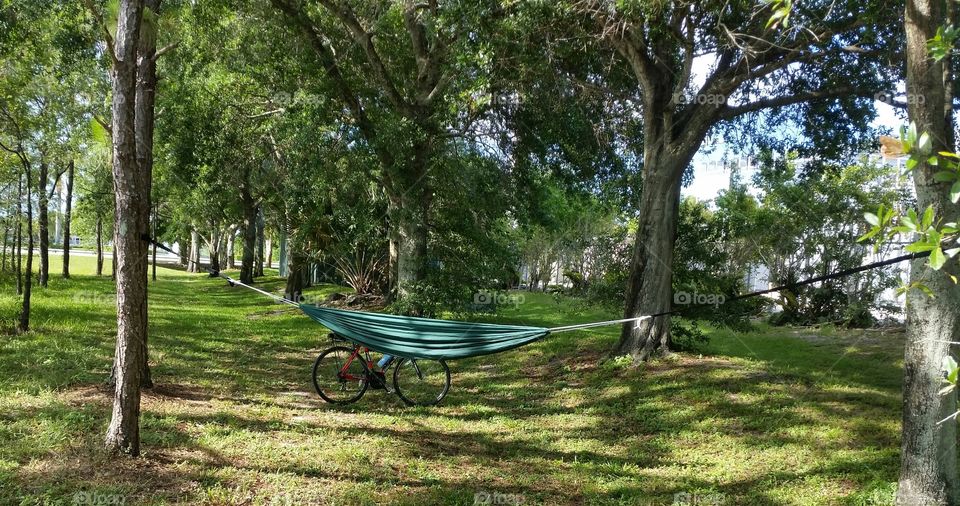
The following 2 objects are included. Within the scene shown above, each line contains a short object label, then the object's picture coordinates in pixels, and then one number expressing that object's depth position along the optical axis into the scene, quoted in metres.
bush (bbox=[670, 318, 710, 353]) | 6.71
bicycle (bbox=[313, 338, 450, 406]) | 5.14
